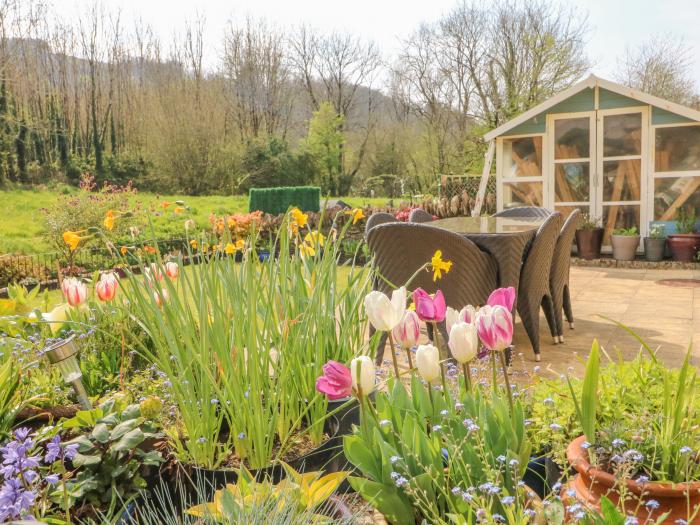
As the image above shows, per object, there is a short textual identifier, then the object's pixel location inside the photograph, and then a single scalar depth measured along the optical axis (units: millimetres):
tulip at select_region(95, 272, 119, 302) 2166
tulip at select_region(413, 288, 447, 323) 1346
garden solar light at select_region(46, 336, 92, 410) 1454
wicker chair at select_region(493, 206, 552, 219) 5403
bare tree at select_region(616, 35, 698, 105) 21734
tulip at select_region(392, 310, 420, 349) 1384
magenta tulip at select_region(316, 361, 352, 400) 1175
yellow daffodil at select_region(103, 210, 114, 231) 1705
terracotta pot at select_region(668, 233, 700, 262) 7727
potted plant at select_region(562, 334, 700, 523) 1191
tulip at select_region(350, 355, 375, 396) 1186
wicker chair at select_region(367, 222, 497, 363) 3422
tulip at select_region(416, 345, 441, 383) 1241
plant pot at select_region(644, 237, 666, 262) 8023
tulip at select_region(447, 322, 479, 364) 1210
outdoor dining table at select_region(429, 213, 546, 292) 3541
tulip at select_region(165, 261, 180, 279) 2087
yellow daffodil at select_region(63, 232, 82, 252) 1721
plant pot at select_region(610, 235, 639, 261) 8109
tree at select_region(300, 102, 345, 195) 21656
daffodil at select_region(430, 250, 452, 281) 1692
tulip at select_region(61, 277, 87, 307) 2203
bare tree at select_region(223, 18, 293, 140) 23734
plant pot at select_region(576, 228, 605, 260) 8375
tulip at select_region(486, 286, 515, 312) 1289
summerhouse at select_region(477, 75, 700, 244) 8102
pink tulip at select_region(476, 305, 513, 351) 1206
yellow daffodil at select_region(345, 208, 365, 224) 2031
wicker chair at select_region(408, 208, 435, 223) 4970
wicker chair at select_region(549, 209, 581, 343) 4188
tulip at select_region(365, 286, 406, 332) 1289
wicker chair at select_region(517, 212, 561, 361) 3695
